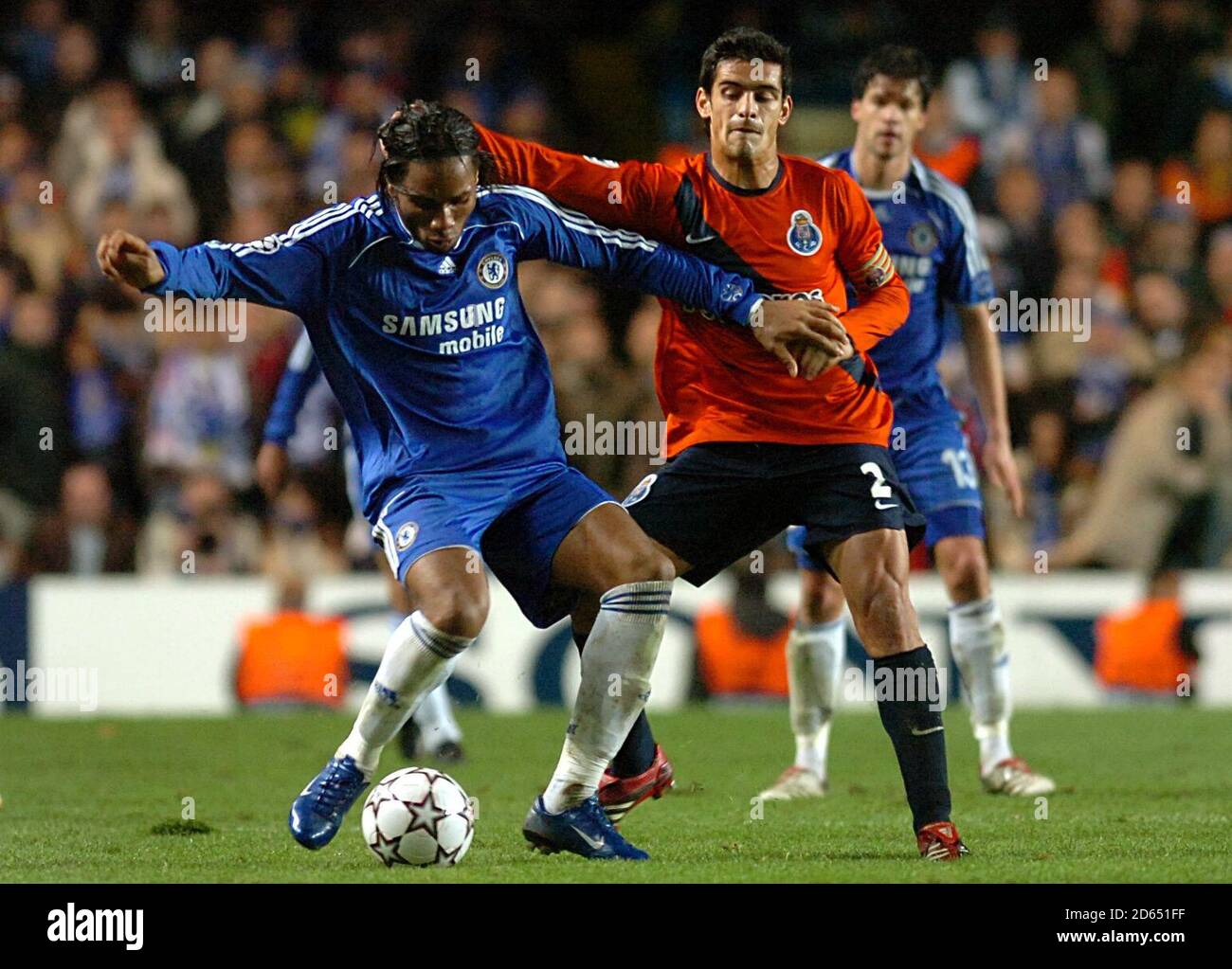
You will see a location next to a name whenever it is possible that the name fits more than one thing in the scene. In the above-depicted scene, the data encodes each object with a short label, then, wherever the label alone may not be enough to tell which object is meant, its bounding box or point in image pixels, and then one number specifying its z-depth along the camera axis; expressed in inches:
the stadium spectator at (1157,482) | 524.4
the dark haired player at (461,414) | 243.1
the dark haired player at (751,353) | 258.1
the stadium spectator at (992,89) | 614.2
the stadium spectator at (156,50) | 621.0
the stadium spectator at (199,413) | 533.0
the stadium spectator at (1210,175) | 618.5
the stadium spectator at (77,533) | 523.5
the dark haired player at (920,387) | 320.2
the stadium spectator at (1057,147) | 604.4
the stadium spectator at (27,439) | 524.7
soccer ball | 239.6
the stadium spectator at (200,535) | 523.5
